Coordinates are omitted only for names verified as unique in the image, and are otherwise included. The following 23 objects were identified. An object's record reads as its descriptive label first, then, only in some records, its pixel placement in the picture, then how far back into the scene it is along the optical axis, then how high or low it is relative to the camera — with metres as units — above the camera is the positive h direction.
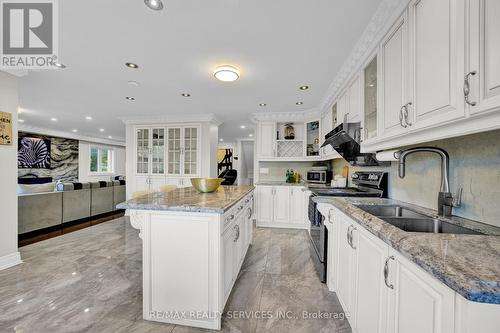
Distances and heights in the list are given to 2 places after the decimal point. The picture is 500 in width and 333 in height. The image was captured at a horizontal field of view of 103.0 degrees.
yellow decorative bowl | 2.16 -0.21
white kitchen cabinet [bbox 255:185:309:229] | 3.91 -0.82
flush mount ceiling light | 2.34 +1.10
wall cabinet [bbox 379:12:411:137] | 1.27 +0.62
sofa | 3.32 -0.77
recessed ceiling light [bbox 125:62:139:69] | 2.31 +1.17
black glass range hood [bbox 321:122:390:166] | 2.09 +0.28
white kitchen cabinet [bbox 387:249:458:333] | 0.59 -0.46
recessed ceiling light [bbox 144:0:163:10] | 1.43 +1.17
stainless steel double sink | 1.07 -0.34
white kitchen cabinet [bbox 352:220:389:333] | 0.94 -0.62
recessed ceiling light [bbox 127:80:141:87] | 2.83 +1.17
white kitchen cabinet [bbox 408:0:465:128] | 0.86 +0.53
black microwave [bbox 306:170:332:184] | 3.92 -0.22
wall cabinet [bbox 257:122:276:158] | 4.36 +0.56
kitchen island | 1.46 -0.72
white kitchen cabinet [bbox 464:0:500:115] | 0.71 +0.42
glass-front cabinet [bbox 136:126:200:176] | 4.75 +0.33
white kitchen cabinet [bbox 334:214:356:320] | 1.35 -0.76
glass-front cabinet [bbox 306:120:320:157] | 4.15 +0.58
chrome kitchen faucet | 1.19 -0.15
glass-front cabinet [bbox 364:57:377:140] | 1.74 +0.61
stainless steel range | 2.06 -0.33
